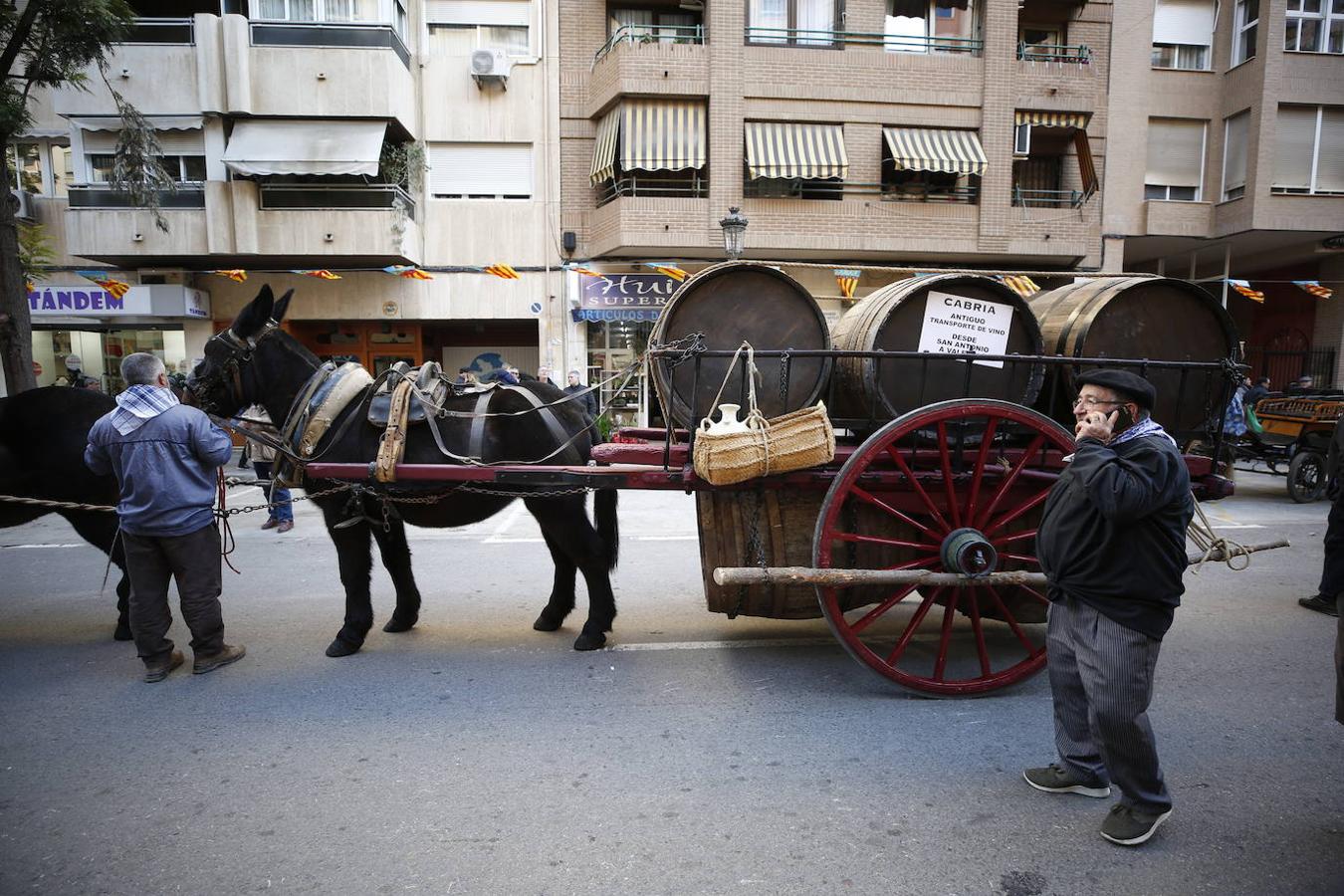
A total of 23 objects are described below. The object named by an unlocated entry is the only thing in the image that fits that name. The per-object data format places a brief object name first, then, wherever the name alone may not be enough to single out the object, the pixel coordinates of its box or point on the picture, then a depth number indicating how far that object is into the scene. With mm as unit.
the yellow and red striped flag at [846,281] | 10123
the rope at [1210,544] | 4047
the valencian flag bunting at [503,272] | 14984
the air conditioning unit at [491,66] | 15578
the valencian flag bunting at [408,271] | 14773
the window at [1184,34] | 16594
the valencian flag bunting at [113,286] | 14180
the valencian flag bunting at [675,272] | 12984
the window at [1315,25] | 15969
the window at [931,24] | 15797
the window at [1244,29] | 16219
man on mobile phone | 2572
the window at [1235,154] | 16328
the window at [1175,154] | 16906
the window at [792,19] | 15578
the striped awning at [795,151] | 14859
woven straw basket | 3488
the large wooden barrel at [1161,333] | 4027
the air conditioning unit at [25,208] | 15406
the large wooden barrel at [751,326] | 3996
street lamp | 9992
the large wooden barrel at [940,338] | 3949
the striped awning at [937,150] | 15031
